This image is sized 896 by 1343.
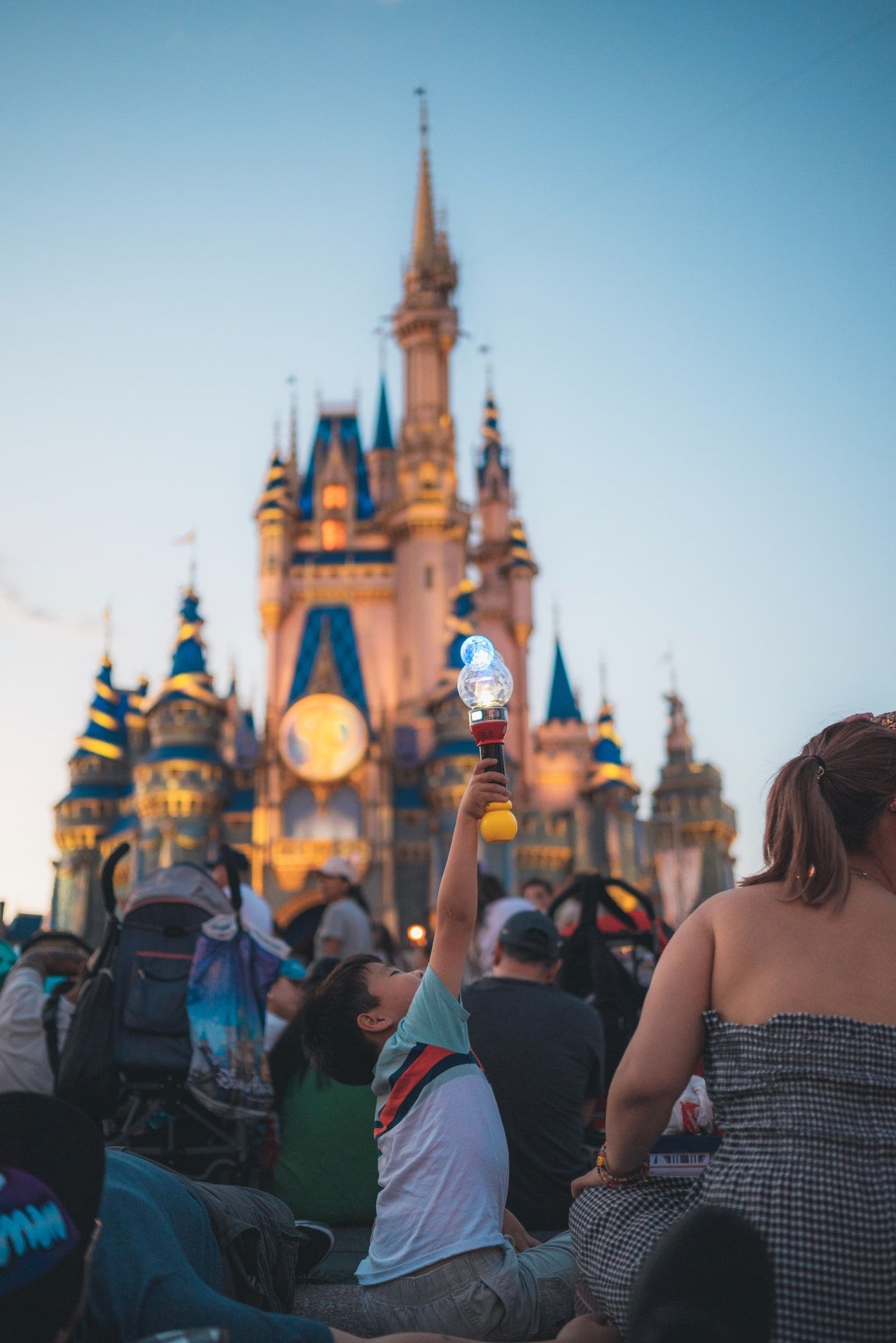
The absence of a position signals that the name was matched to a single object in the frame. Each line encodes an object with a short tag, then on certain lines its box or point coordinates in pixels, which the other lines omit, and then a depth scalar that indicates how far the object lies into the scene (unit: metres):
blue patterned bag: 5.80
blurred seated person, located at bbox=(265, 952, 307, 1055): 7.09
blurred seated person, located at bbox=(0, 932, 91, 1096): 6.21
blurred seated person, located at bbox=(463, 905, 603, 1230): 4.79
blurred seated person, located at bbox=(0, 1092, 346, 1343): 2.20
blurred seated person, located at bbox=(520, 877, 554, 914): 10.08
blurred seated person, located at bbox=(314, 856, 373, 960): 8.82
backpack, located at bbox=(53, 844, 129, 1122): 5.54
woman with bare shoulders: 2.34
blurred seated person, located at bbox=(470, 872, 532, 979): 7.87
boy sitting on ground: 3.21
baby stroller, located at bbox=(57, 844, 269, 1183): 5.61
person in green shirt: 5.80
